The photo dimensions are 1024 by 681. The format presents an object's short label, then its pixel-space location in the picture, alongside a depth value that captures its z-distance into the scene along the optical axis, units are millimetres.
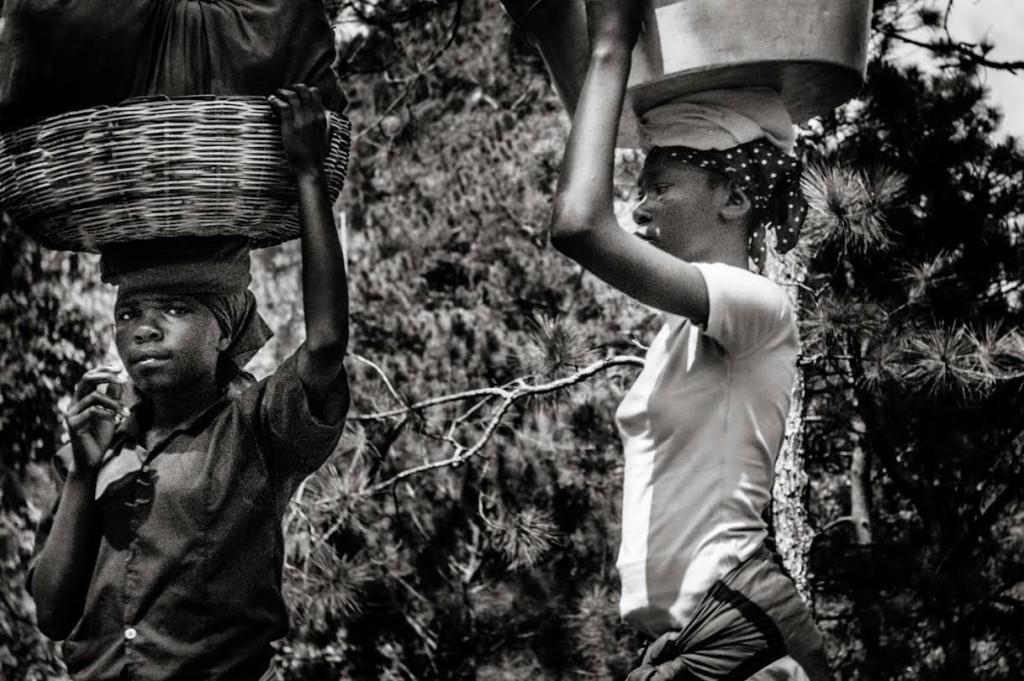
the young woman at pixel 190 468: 4633
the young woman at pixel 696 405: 3828
